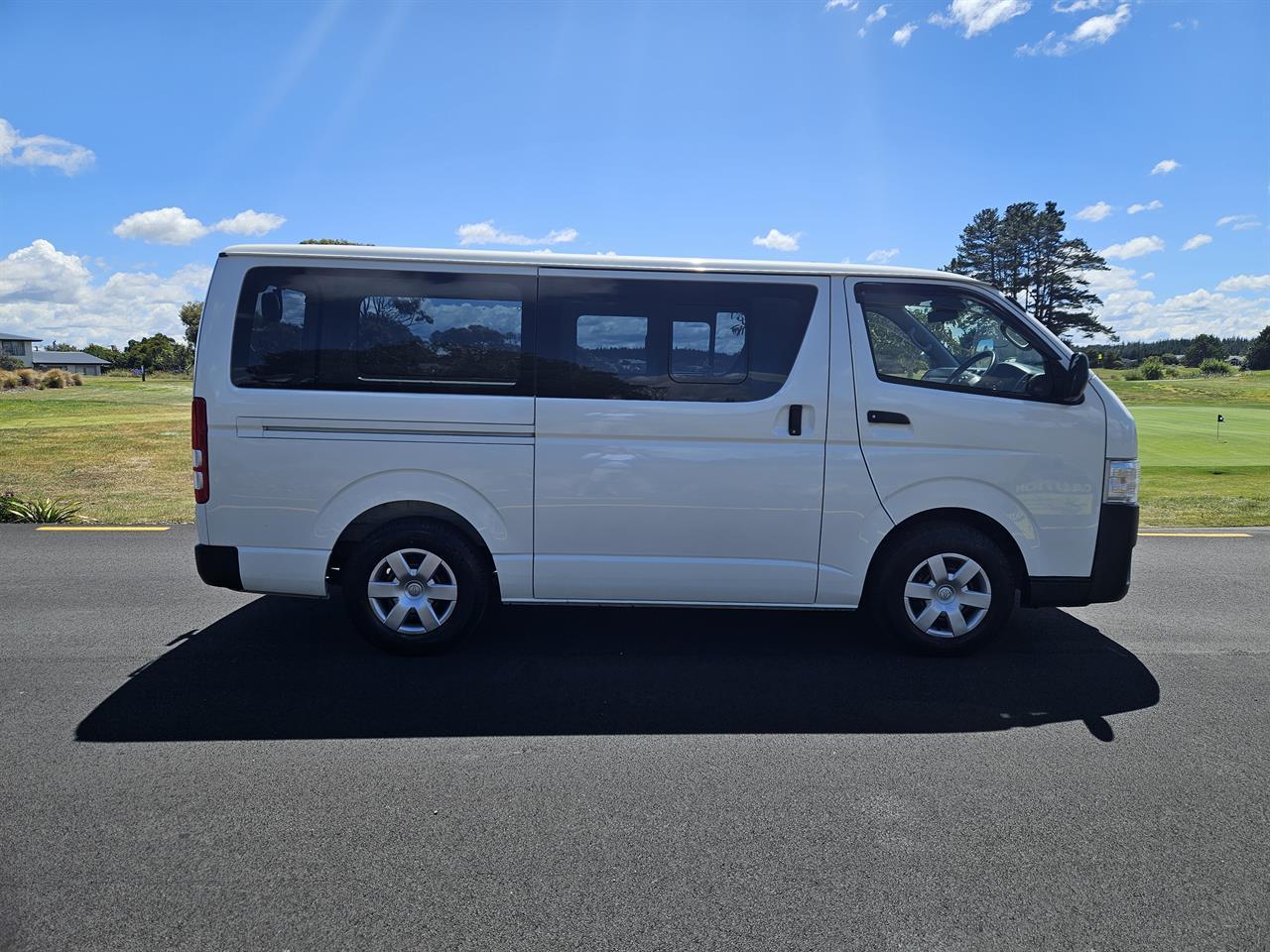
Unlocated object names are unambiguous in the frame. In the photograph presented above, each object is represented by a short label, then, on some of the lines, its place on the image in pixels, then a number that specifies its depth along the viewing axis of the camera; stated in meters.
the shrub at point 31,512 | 9.16
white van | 4.72
